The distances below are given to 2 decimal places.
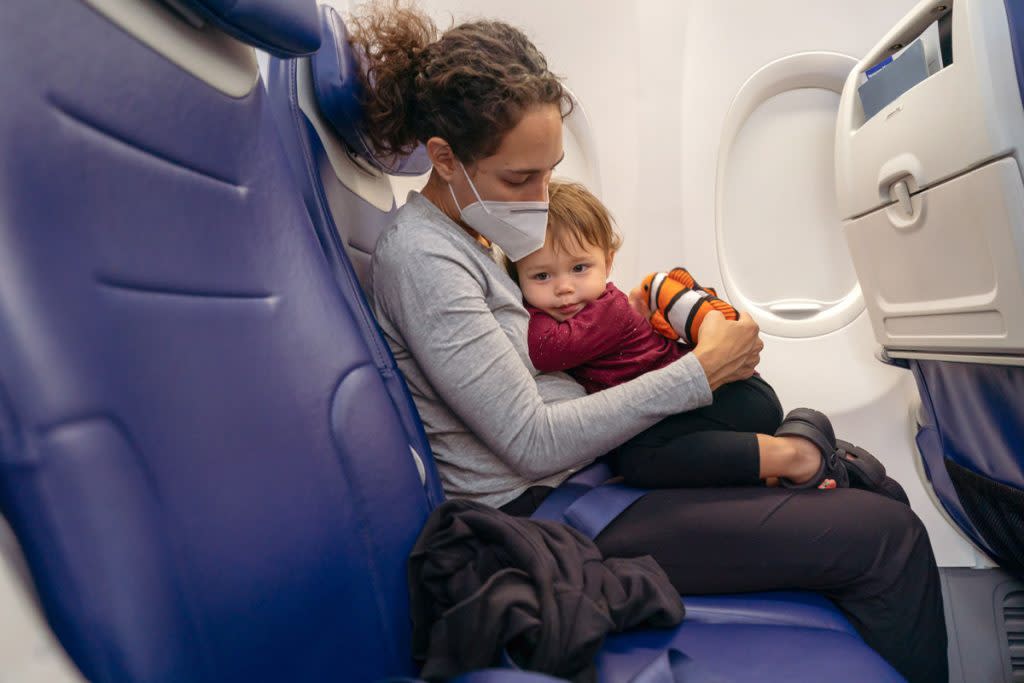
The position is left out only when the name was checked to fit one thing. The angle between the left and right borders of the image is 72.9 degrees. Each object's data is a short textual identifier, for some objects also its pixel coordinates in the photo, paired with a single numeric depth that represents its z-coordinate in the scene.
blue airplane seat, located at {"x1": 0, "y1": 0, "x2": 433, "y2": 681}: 0.52
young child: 1.26
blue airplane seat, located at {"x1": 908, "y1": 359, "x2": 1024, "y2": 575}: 1.30
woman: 1.14
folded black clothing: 0.82
